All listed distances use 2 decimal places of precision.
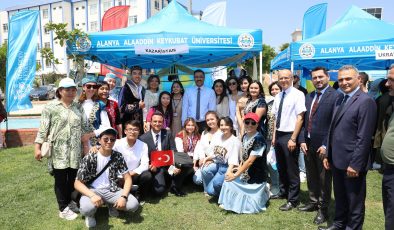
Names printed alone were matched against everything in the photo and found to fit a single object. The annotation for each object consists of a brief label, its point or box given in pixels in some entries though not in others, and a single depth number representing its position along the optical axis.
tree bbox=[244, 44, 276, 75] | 36.44
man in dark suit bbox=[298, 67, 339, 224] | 3.57
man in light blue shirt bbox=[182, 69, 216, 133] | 5.42
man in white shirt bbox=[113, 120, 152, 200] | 4.25
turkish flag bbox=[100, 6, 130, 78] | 10.32
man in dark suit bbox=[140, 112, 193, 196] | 4.55
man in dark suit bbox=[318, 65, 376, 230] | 2.79
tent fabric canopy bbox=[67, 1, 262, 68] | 5.62
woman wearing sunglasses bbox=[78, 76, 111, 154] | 4.15
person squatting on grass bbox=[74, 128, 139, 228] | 3.60
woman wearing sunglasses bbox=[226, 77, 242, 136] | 5.46
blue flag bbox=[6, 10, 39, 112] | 7.83
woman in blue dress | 4.02
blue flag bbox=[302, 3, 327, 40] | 11.23
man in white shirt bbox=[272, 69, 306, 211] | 3.93
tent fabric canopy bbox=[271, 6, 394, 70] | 6.73
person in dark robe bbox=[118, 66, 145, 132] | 5.40
